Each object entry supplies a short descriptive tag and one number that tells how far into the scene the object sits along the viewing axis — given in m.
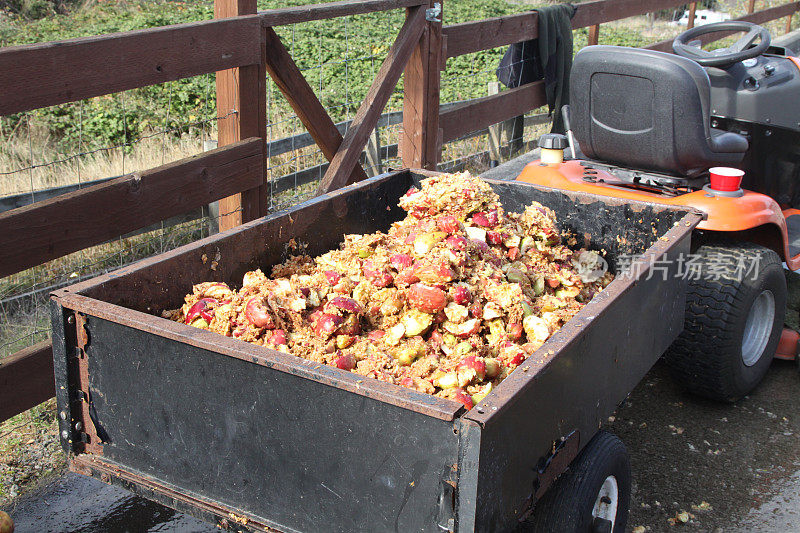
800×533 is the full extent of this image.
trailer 1.88
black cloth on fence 7.33
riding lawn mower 3.72
